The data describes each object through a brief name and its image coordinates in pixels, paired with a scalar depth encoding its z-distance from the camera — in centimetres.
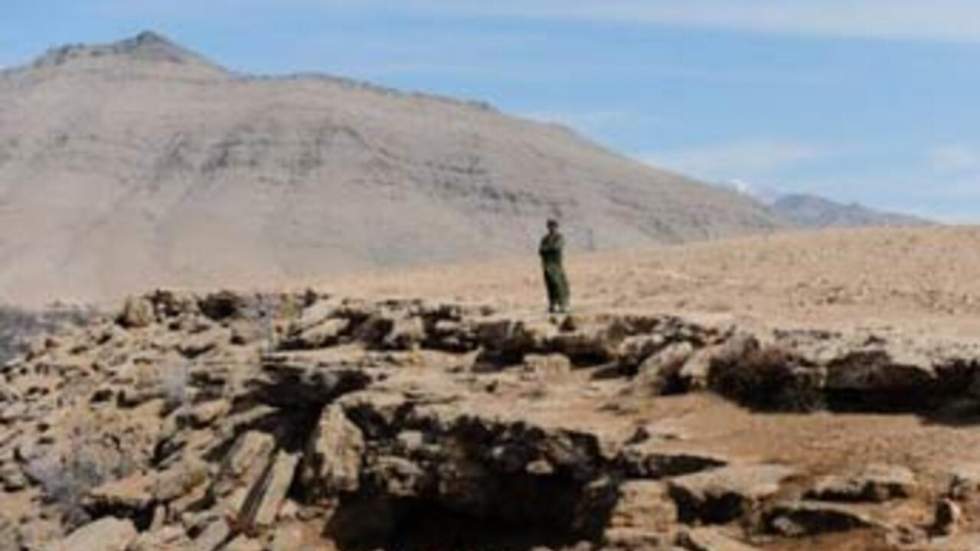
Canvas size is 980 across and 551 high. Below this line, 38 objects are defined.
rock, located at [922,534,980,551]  1014
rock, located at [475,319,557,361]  1741
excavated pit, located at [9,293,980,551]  1248
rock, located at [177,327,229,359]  2650
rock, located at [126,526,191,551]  1684
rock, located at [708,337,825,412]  1332
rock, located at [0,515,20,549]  2130
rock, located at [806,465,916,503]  1114
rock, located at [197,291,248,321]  2861
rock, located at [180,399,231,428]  2134
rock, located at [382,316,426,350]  1961
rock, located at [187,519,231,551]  1619
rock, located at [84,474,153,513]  1900
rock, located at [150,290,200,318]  2934
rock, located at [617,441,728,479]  1241
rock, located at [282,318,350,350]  2142
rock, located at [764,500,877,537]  1104
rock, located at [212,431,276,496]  1759
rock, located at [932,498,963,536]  1051
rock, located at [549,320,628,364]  1672
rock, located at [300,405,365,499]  1598
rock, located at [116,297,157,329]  2998
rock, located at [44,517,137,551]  1770
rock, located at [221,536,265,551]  1578
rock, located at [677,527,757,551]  1122
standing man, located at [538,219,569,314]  1973
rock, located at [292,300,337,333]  2289
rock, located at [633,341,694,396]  1480
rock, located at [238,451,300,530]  1608
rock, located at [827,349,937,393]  1280
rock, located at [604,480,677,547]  1191
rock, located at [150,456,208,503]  1870
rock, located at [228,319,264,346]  2592
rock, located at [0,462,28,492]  2330
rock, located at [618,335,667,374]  1588
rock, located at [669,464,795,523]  1167
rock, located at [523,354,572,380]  1661
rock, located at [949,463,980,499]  1080
